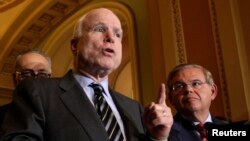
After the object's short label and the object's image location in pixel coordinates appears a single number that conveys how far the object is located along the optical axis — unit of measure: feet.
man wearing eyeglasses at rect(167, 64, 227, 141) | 6.84
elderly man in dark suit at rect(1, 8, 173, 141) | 4.17
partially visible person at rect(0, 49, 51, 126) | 7.67
